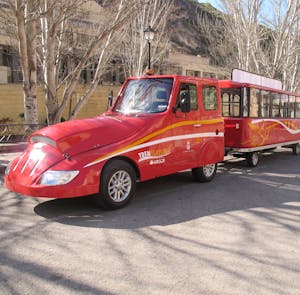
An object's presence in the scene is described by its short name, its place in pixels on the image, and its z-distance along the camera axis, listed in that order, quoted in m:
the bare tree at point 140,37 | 20.38
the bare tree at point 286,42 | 21.27
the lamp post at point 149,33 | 14.88
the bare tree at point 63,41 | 10.53
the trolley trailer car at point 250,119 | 10.27
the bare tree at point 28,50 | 9.41
